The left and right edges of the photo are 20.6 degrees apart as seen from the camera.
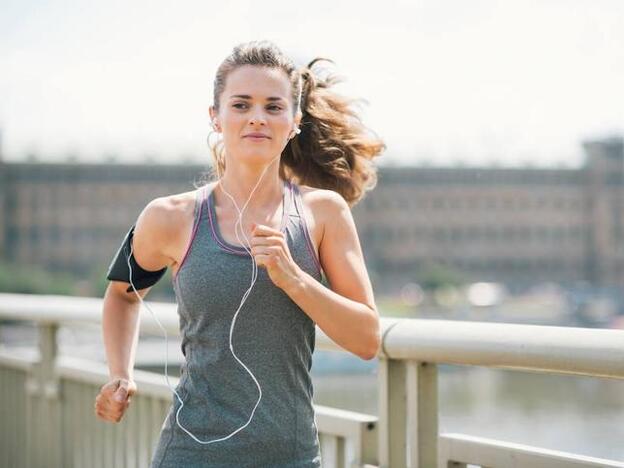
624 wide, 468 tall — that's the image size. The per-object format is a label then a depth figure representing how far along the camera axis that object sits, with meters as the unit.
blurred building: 104.77
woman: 2.98
